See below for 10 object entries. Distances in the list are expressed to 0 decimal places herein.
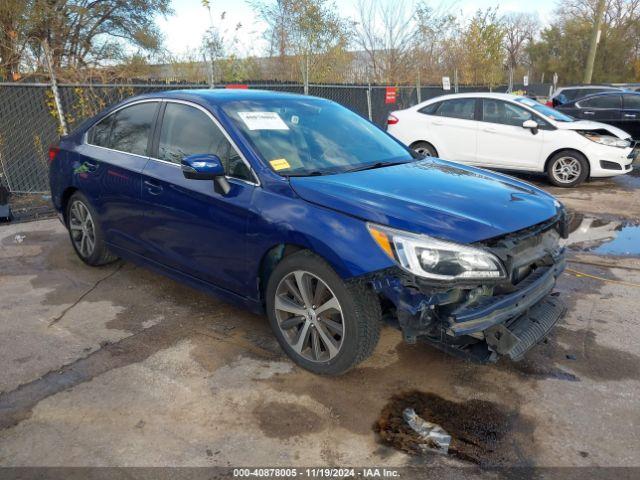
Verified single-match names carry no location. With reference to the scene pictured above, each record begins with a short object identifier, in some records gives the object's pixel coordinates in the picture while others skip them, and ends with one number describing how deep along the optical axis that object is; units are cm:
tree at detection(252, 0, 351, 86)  1569
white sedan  900
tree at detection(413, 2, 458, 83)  2052
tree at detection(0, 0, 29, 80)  1402
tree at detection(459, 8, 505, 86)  2423
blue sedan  274
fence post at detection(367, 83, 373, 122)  1318
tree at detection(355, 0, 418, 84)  1989
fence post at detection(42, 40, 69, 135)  822
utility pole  2552
